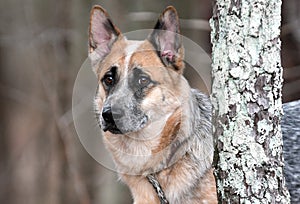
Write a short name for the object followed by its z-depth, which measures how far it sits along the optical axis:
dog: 6.37
